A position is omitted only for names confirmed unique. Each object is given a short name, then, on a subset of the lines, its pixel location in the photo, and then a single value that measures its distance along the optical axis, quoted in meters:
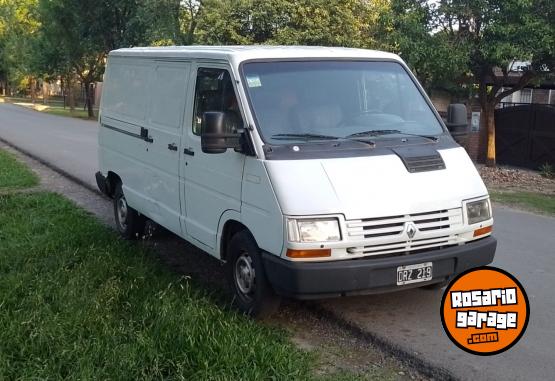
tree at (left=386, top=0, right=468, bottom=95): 14.27
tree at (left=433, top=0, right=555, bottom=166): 13.30
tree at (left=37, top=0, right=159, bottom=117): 30.81
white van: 4.46
